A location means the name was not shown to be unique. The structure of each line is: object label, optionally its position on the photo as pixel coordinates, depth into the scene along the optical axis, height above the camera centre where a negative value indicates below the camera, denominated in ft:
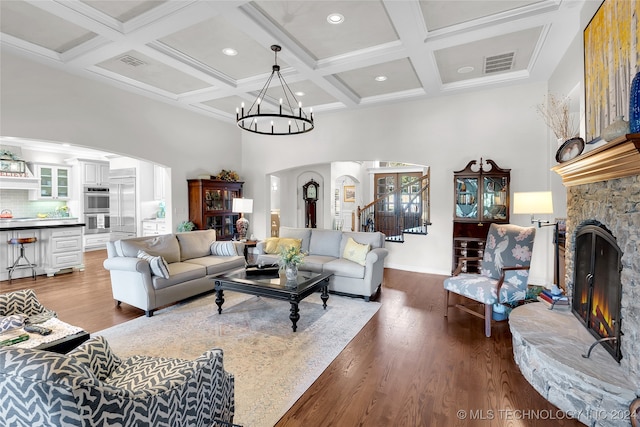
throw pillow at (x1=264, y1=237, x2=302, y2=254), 17.78 -1.90
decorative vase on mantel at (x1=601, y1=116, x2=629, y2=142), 6.59 +1.74
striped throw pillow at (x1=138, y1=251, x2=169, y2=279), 12.87 -2.27
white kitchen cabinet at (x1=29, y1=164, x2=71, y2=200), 25.76 +2.53
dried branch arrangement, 12.62 +4.58
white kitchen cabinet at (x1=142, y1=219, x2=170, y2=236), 27.09 -1.42
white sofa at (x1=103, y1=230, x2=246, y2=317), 12.78 -2.61
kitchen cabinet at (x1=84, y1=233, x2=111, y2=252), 29.63 -2.84
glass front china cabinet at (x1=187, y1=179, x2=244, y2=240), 22.57 +0.46
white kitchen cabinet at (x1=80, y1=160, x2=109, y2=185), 28.66 +3.71
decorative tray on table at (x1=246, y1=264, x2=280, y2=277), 14.03 -2.72
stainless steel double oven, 29.30 +0.22
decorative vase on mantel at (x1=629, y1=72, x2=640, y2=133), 5.94 +1.99
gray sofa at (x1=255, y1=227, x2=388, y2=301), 14.90 -2.56
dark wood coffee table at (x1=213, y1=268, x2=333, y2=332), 11.46 -2.95
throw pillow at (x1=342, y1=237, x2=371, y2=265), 15.57 -2.09
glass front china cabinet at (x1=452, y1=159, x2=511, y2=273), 17.87 +0.30
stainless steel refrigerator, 29.66 +0.89
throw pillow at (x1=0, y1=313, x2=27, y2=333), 7.12 -2.58
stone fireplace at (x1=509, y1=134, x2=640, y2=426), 6.39 -3.27
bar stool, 18.35 -2.77
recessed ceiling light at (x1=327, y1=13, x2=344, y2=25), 11.39 +7.16
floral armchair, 11.25 -2.47
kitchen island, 18.53 -2.26
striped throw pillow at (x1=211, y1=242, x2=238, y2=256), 17.53 -2.15
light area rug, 7.80 -4.39
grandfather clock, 33.65 +1.06
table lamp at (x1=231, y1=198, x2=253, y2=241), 22.72 +0.36
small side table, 20.95 -2.29
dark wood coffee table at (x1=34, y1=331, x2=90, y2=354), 6.73 -2.98
